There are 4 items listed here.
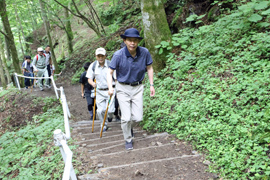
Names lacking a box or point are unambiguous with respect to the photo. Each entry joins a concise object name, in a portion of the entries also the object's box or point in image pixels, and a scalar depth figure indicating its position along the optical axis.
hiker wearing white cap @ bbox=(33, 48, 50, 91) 9.77
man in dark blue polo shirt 3.97
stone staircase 3.04
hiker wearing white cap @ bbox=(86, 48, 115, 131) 5.38
